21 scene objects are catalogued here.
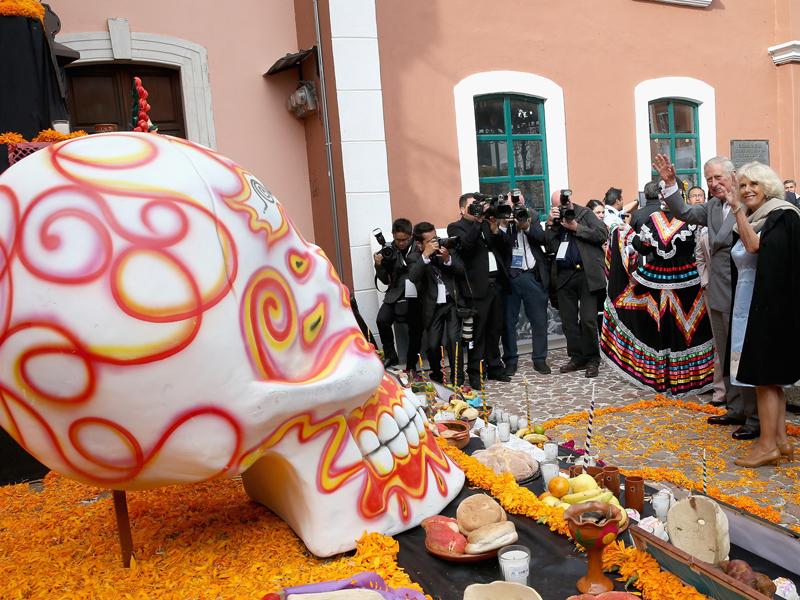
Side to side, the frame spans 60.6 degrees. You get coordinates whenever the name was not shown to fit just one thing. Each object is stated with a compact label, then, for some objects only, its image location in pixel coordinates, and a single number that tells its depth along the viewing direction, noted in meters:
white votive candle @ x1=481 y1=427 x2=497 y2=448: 3.84
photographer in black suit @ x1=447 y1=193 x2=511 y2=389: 6.34
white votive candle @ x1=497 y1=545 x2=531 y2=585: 2.36
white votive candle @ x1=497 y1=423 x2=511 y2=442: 3.96
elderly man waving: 4.46
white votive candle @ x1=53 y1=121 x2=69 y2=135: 4.06
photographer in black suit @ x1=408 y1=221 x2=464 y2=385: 6.29
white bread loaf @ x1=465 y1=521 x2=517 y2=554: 2.55
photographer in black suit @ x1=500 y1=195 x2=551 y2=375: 6.96
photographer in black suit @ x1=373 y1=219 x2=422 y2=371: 6.64
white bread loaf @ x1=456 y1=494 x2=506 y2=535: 2.68
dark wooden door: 7.05
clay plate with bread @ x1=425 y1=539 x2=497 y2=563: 2.54
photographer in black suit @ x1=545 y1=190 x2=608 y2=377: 6.66
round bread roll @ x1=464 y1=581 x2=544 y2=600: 2.13
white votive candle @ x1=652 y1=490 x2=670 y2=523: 2.86
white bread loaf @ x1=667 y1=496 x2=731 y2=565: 2.33
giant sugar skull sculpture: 2.02
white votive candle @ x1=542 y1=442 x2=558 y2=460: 3.62
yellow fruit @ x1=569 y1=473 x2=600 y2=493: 2.86
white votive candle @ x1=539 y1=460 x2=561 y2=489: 3.24
